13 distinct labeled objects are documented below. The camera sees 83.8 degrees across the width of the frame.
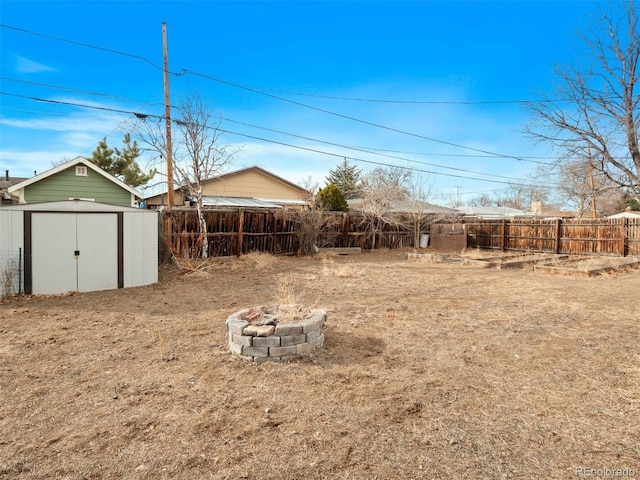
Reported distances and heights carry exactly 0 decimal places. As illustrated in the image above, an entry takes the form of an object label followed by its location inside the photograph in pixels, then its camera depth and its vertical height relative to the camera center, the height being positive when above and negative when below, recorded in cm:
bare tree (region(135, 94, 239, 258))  1197 +307
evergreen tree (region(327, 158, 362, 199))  3725 +555
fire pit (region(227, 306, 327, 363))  356 -112
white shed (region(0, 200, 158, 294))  646 -41
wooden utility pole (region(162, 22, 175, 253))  1162 +351
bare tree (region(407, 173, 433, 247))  1776 +79
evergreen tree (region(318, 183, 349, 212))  2245 +185
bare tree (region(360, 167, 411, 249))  1644 +129
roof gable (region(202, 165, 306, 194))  1978 +291
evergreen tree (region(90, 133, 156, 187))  2122 +380
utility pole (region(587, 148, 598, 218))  1226 +234
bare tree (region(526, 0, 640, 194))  1102 +405
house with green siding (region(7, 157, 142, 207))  1241 +133
